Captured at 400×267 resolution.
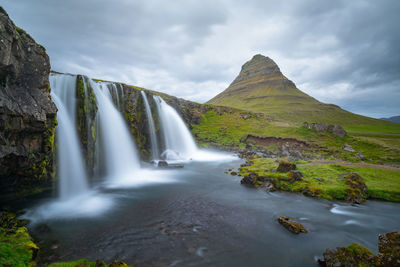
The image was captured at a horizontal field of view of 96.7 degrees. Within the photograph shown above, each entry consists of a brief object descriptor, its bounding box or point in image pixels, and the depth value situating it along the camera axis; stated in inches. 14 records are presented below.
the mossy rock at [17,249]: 210.2
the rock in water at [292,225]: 379.1
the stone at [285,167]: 716.7
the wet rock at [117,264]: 220.0
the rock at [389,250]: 204.9
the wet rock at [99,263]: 230.8
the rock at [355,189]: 544.7
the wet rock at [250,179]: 680.4
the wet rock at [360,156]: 1158.5
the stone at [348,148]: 1370.8
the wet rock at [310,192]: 575.6
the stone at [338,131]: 1674.0
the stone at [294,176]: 653.3
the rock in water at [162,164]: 1003.7
